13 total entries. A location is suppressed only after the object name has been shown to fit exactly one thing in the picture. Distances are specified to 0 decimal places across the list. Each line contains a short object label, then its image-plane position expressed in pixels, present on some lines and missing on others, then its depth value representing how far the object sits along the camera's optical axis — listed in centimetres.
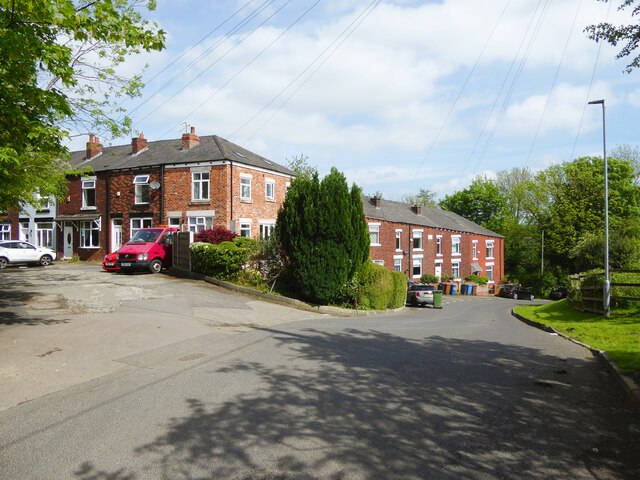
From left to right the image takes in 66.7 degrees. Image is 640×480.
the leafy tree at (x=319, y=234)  1803
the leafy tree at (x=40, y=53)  720
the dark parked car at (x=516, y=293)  5234
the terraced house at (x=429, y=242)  4250
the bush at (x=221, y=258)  1964
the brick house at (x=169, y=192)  2805
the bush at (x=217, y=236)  2125
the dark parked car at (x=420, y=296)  3244
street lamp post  1592
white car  2583
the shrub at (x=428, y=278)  4766
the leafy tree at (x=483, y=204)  7544
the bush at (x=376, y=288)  1983
